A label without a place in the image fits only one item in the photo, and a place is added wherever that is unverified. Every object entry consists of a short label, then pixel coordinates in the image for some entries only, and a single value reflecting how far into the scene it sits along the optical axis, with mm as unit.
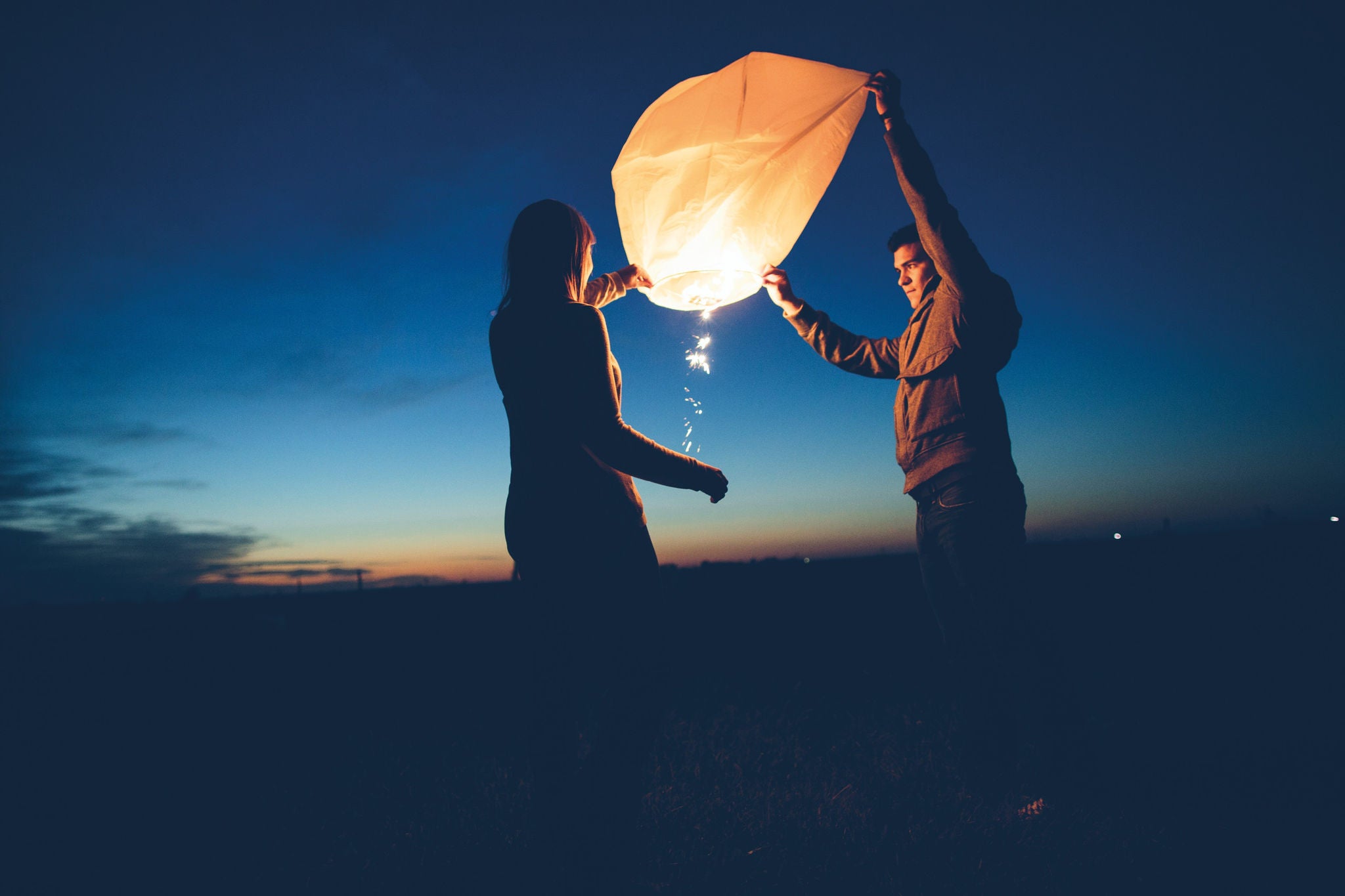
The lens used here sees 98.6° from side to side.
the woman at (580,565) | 1666
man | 2219
